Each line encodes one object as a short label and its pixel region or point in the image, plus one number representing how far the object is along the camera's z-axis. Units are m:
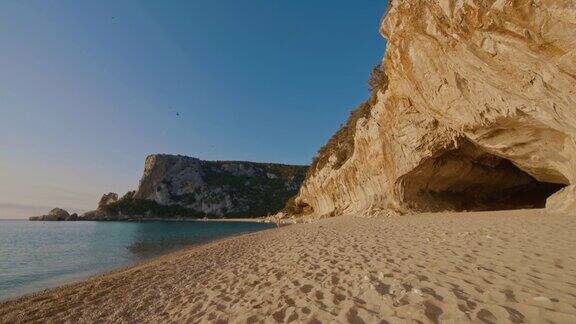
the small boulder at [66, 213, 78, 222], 129.02
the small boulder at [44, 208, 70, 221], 130.62
